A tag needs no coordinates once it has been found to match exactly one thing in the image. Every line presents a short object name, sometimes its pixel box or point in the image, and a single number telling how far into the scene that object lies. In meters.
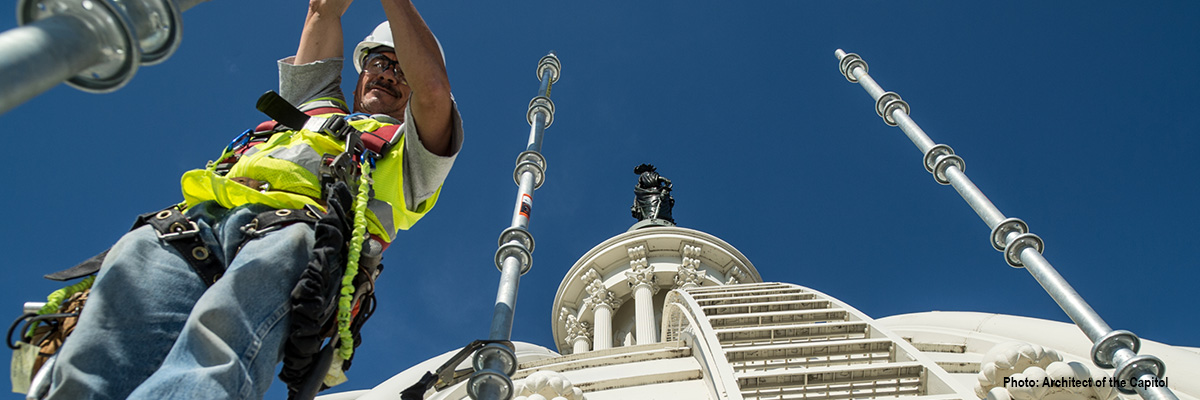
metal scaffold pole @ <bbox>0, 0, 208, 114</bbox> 1.88
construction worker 2.80
